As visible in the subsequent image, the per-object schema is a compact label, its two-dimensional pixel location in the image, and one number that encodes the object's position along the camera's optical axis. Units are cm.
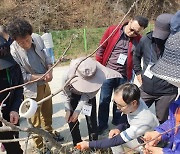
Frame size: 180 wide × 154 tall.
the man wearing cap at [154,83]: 298
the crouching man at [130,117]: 230
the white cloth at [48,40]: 571
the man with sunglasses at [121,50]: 329
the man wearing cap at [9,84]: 240
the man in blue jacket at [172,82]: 142
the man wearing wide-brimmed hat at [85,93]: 271
